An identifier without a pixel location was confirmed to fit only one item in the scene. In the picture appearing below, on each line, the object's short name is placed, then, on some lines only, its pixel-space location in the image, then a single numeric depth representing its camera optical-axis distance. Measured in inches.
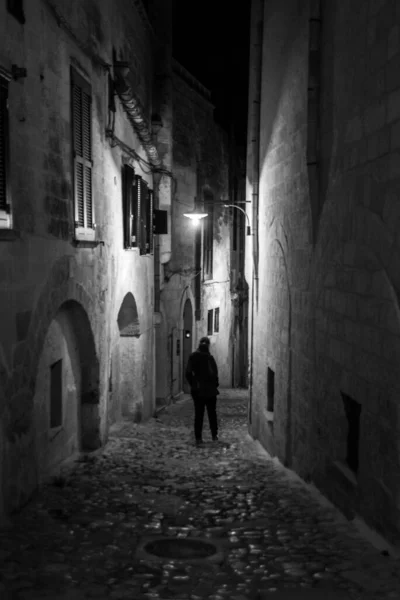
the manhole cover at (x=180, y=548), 218.7
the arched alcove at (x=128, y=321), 537.0
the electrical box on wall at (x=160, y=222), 605.9
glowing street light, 571.2
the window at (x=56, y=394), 330.3
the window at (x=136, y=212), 464.1
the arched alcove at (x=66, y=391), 307.7
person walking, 434.3
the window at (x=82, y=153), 329.1
